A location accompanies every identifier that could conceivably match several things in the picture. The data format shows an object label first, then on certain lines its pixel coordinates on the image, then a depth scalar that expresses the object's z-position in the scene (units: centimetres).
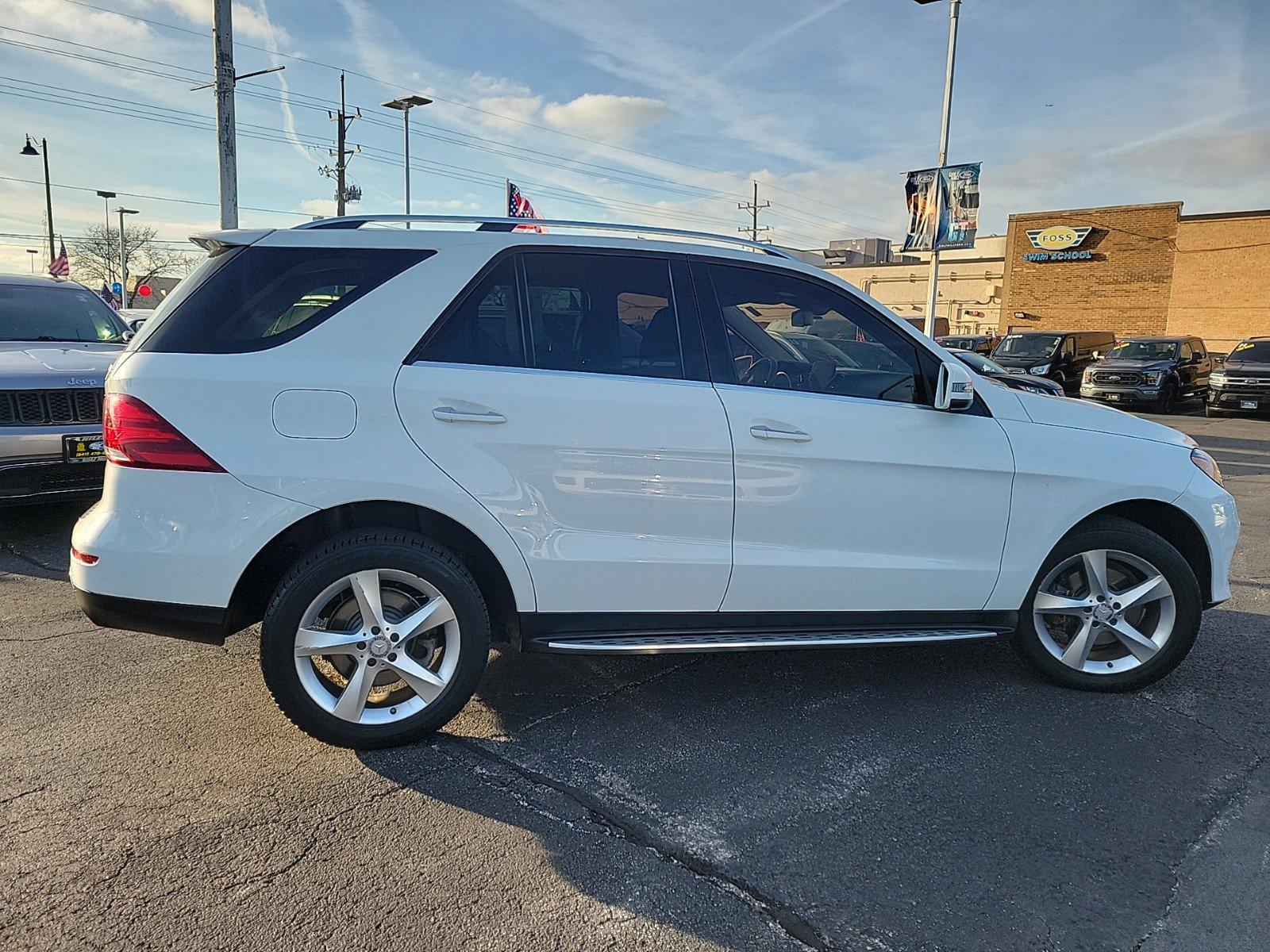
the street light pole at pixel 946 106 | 1886
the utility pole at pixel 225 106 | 1250
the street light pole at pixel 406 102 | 2472
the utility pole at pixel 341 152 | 3316
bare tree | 6650
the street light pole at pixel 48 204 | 3914
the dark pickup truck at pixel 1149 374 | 2034
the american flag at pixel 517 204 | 1933
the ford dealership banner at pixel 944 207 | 1859
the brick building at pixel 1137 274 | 3312
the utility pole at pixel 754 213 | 5625
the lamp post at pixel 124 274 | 4568
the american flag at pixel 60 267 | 3550
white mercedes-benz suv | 304
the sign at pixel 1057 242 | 3728
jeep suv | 570
